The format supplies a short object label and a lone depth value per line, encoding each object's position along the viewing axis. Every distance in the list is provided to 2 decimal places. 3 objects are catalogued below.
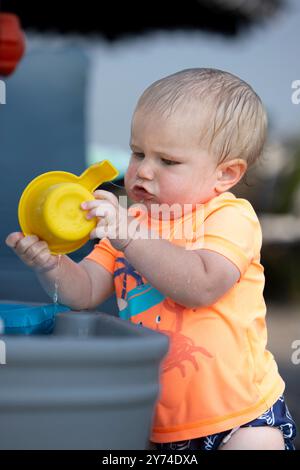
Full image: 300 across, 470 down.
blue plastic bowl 2.20
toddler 2.22
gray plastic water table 2.05
